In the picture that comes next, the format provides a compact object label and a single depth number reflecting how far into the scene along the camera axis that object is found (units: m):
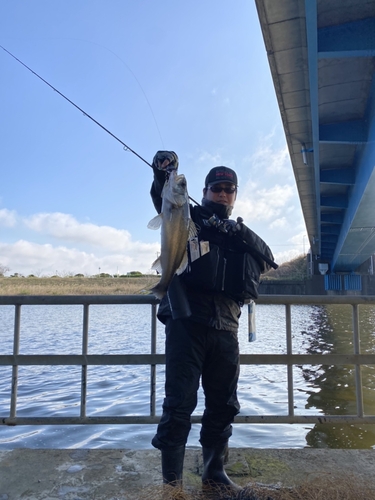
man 2.79
